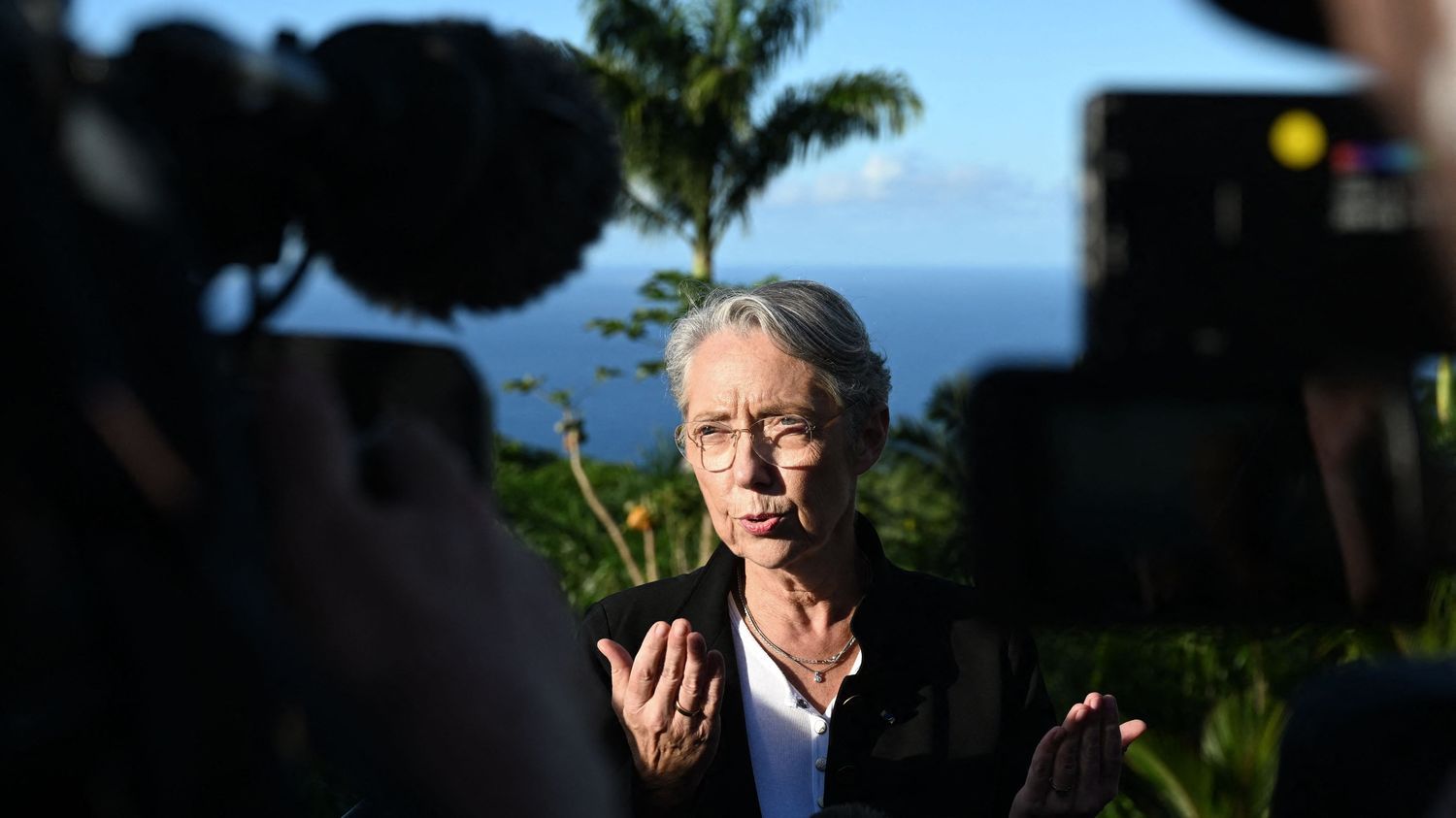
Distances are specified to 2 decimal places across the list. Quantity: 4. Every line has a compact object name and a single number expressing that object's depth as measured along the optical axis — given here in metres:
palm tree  12.46
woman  2.80
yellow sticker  0.88
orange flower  6.51
